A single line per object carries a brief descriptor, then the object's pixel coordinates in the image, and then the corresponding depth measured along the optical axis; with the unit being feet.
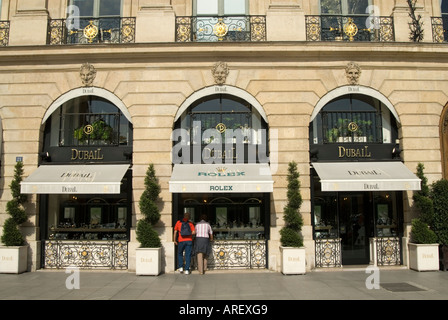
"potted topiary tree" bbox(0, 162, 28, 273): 34.83
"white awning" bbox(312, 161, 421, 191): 34.35
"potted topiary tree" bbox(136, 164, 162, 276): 33.94
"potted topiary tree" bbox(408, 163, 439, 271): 34.99
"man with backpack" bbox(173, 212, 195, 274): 34.73
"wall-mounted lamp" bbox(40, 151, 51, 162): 38.09
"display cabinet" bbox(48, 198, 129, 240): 38.22
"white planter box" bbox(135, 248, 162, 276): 33.91
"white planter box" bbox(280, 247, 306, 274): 33.88
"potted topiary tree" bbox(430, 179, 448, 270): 35.37
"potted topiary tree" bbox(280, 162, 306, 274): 33.91
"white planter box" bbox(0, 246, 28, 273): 34.78
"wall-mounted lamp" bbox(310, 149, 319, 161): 37.93
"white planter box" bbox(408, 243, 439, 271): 34.96
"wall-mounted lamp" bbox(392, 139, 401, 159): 38.45
